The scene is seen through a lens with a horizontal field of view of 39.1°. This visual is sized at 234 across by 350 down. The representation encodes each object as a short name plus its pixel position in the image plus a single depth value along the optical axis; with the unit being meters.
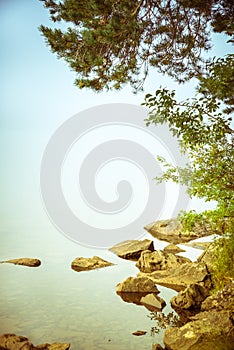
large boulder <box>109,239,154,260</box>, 9.95
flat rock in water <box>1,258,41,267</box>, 9.15
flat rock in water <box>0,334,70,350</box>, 4.22
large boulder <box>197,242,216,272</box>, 6.10
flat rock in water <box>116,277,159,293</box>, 6.54
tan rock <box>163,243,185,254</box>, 10.95
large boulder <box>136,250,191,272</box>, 8.20
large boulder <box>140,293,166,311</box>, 5.89
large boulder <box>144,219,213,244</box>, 13.94
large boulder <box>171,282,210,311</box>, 5.75
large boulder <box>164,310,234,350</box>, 4.07
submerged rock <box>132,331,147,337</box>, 4.94
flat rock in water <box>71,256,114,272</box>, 8.70
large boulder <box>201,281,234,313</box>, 4.97
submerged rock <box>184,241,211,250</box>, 11.57
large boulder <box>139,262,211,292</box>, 6.62
